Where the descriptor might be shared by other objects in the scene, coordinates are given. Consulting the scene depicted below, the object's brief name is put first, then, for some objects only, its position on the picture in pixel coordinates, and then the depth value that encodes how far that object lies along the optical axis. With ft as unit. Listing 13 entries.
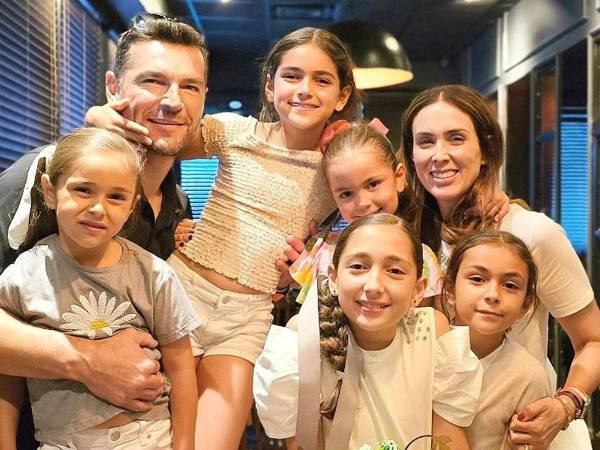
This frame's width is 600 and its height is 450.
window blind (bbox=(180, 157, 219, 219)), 12.15
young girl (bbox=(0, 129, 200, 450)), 4.96
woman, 6.02
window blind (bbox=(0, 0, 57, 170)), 11.89
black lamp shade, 15.62
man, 5.01
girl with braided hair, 5.18
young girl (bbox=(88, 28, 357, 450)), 6.68
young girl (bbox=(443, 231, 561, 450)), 5.48
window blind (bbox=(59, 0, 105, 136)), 14.76
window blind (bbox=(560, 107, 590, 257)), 15.38
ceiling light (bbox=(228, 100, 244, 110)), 25.89
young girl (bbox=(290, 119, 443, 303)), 6.30
